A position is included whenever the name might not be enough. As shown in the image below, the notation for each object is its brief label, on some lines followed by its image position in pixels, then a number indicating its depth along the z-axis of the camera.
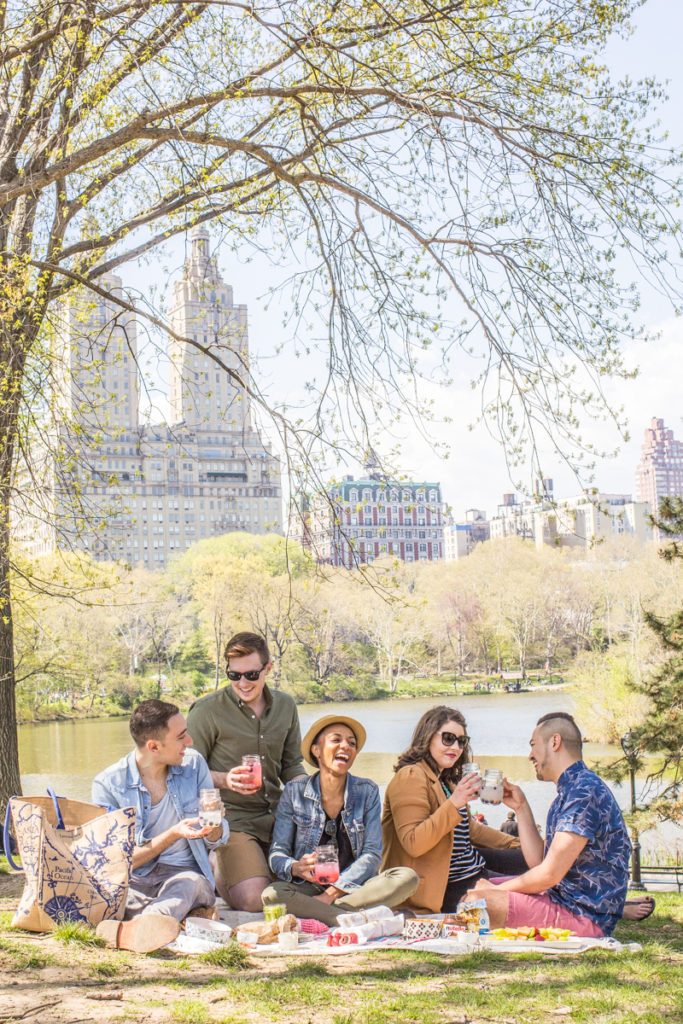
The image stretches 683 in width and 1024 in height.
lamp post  10.38
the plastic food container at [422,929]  3.76
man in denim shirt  3.86
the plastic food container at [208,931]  3.64
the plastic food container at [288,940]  3.62
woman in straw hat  3.98
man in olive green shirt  4.46
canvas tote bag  3.55
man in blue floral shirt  3.68
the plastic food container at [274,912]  3.77
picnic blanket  3.57
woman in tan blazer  4.05
